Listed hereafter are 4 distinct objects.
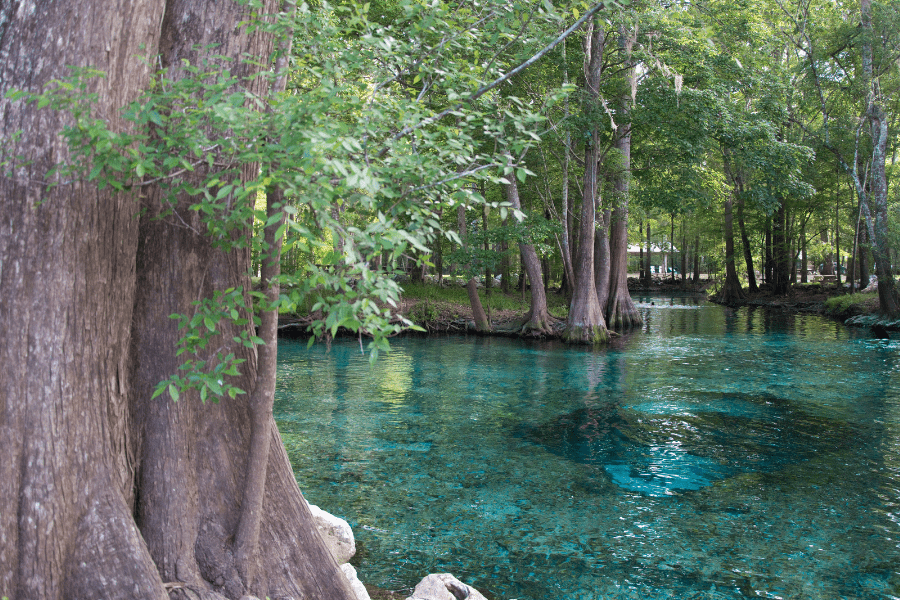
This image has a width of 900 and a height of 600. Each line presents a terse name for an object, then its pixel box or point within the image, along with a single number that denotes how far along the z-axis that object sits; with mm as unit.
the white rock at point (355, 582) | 4785
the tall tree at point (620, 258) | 23969
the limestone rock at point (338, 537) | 5691
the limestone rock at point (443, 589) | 4855
